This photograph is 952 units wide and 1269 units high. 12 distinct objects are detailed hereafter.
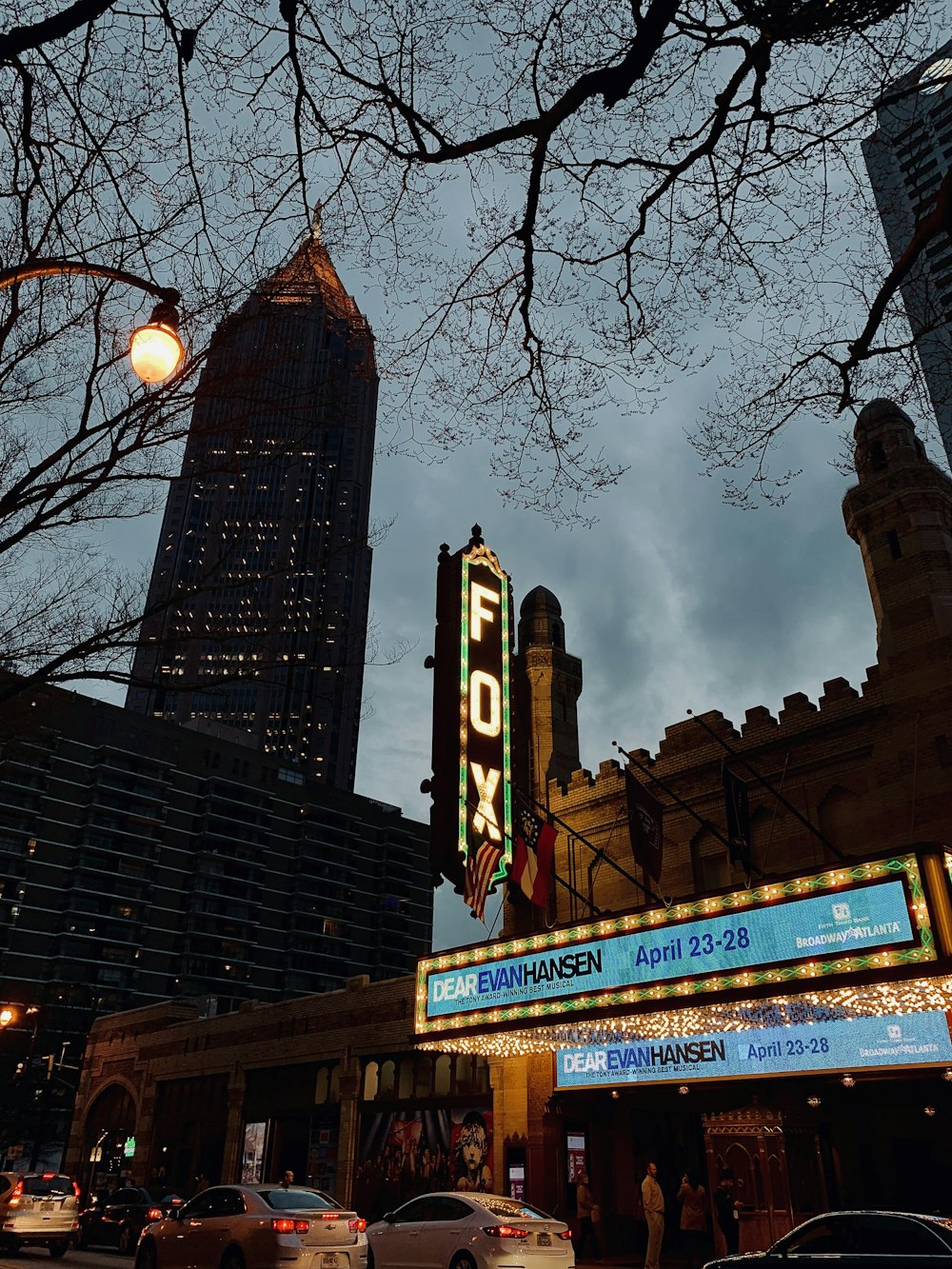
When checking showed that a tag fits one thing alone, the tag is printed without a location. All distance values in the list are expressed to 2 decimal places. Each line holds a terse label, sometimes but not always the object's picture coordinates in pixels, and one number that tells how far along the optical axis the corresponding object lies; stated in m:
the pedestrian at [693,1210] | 18.80
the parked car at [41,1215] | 17.98
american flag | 19.66
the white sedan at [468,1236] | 11.46
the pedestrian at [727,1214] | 16.84
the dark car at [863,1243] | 9.55
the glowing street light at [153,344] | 8.07
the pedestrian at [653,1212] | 16.55
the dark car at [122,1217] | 21.62
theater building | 13.77
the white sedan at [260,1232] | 10.87
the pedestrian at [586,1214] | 18.98
